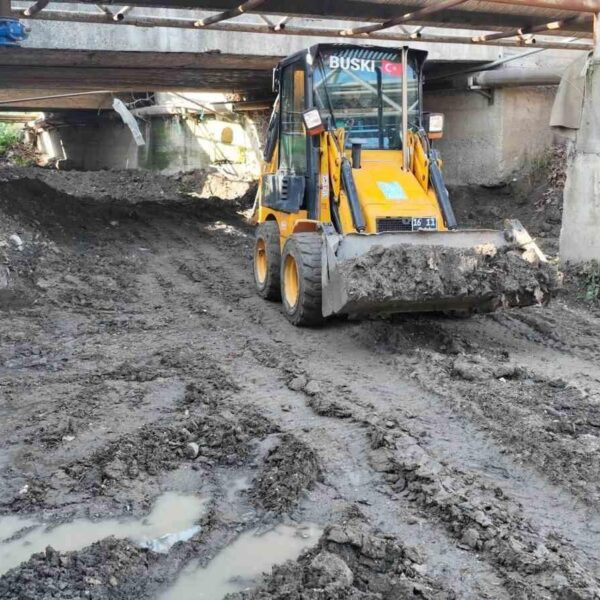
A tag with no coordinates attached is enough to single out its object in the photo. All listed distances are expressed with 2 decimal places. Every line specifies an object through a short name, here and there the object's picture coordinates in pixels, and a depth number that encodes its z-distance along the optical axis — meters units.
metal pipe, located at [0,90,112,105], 18.91
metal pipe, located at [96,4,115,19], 9.43
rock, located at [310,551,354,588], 3.29
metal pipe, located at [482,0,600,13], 8.52
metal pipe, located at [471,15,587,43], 10.09
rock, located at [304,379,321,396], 5.96
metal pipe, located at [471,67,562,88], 13.62
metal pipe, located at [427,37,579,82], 14.26
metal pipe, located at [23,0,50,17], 8.76
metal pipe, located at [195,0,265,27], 8.71
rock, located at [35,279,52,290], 9.57
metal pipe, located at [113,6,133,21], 9.49
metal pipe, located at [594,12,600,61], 9.34
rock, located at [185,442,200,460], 4.90
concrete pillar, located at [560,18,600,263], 9.40
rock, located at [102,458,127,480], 4.57
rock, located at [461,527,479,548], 3.71
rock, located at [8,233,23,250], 11.16
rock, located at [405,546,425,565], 3.58
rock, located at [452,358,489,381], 6.06
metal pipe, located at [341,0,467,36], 8.59
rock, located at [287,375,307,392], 6.12
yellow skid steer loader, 6.59
